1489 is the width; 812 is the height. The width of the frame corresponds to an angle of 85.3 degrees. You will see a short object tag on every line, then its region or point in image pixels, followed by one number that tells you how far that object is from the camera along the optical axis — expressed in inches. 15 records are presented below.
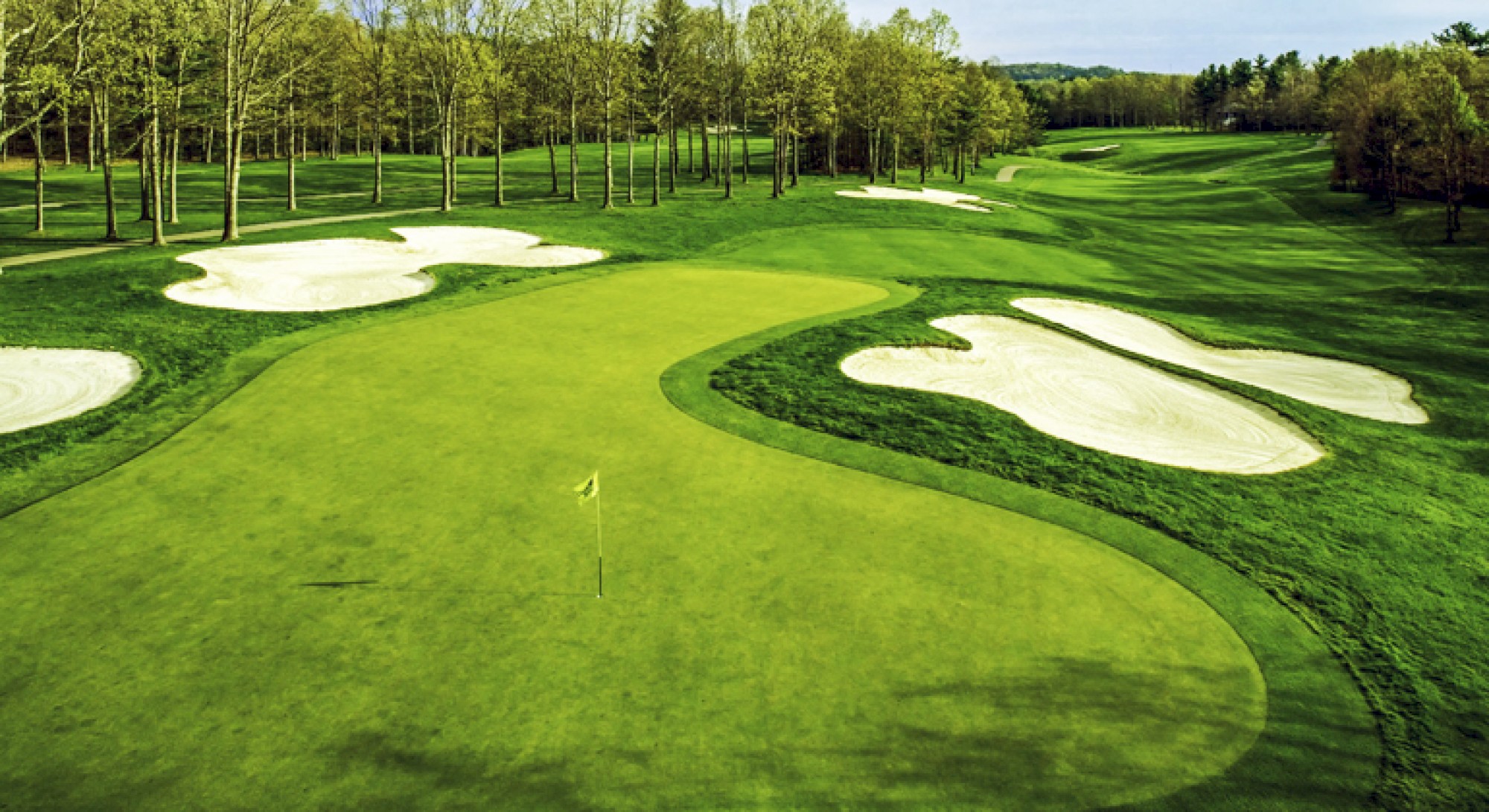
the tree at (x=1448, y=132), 1859.0
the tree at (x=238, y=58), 1262.3
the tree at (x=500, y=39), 1740.9
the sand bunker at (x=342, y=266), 895.7
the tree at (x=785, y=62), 1973.4
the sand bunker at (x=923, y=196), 2062.0
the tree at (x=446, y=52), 1658.5
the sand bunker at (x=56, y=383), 552.7
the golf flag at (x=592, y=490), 350.0
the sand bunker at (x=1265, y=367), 775.1
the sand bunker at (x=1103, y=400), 604.7
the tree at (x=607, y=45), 1701.5
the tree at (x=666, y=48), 1925.4
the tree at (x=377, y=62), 1689.2
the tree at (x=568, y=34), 1726.1
